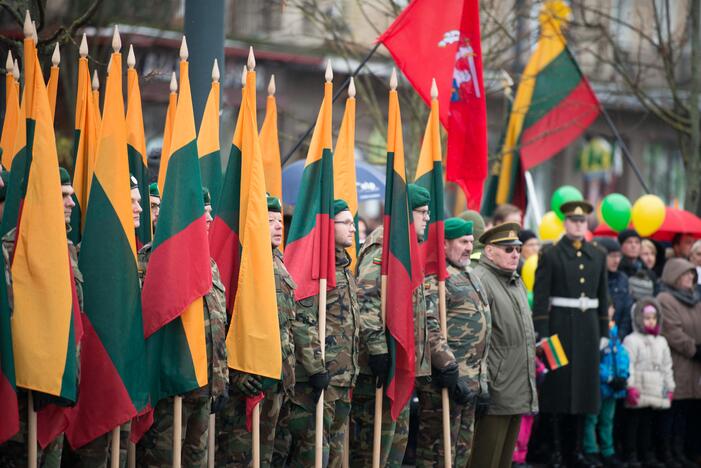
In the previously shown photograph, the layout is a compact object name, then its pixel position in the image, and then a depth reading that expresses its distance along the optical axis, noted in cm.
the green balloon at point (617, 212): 2840
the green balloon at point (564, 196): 2976
